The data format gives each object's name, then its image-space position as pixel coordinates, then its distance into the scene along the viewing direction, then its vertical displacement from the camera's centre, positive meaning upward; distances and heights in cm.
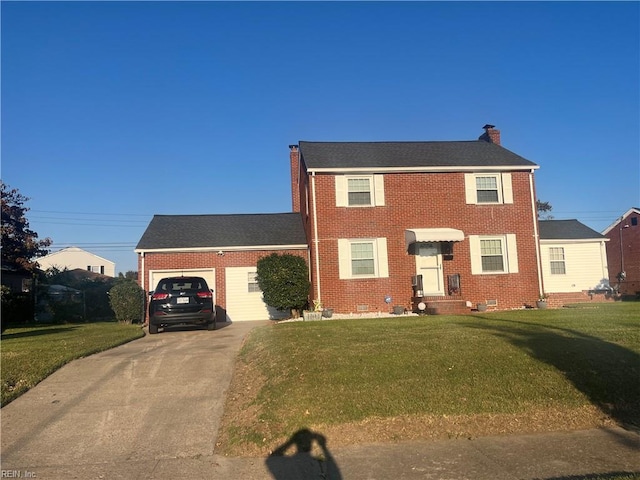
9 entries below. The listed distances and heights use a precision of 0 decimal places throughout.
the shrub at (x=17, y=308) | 2068 -34
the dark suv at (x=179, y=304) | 1387 -29
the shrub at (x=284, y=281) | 1739 +29
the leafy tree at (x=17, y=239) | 2372 +287
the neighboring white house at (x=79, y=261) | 6181 +461
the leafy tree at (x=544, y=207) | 5076 +723
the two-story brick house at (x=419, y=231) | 1730 +185
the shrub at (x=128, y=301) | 1814 -21
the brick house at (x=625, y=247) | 3541 +215
